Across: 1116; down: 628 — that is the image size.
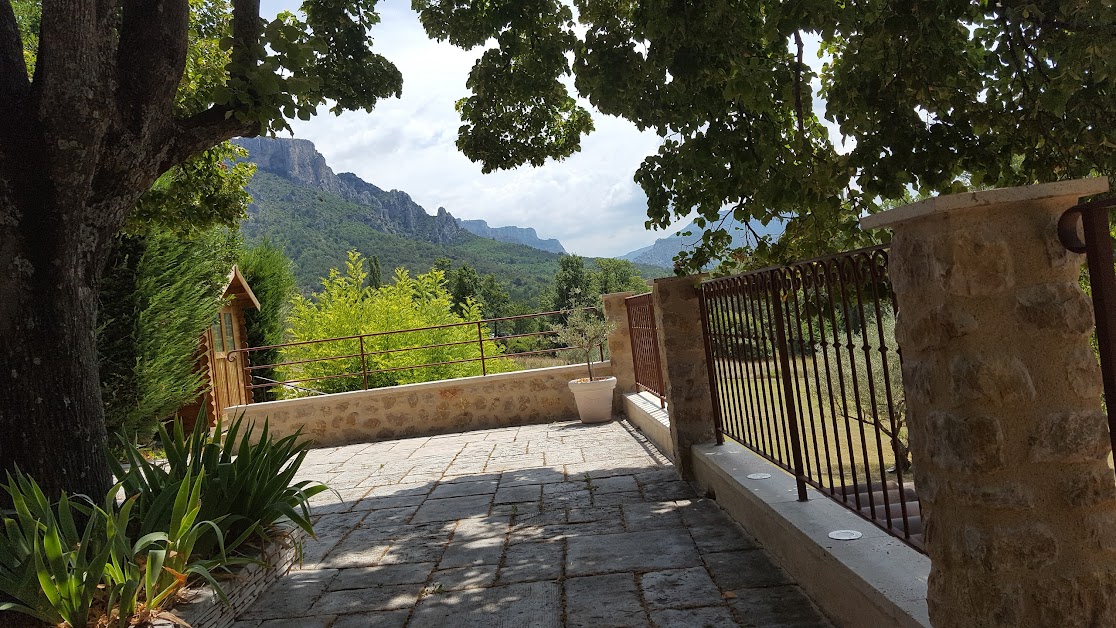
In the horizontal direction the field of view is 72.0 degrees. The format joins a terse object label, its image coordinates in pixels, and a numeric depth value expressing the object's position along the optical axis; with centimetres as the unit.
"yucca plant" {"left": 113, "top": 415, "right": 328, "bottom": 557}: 362
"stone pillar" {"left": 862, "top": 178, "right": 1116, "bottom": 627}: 172
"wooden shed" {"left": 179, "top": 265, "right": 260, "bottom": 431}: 1142
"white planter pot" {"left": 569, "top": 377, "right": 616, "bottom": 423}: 877
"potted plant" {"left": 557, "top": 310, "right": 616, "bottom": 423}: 880
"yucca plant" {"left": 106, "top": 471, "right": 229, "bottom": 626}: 284
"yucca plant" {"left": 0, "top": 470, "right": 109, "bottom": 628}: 276
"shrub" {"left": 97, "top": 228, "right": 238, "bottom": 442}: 871
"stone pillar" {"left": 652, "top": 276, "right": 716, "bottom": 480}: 521
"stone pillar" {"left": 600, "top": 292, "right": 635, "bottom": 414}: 918
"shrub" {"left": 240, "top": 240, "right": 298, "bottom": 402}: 1605
